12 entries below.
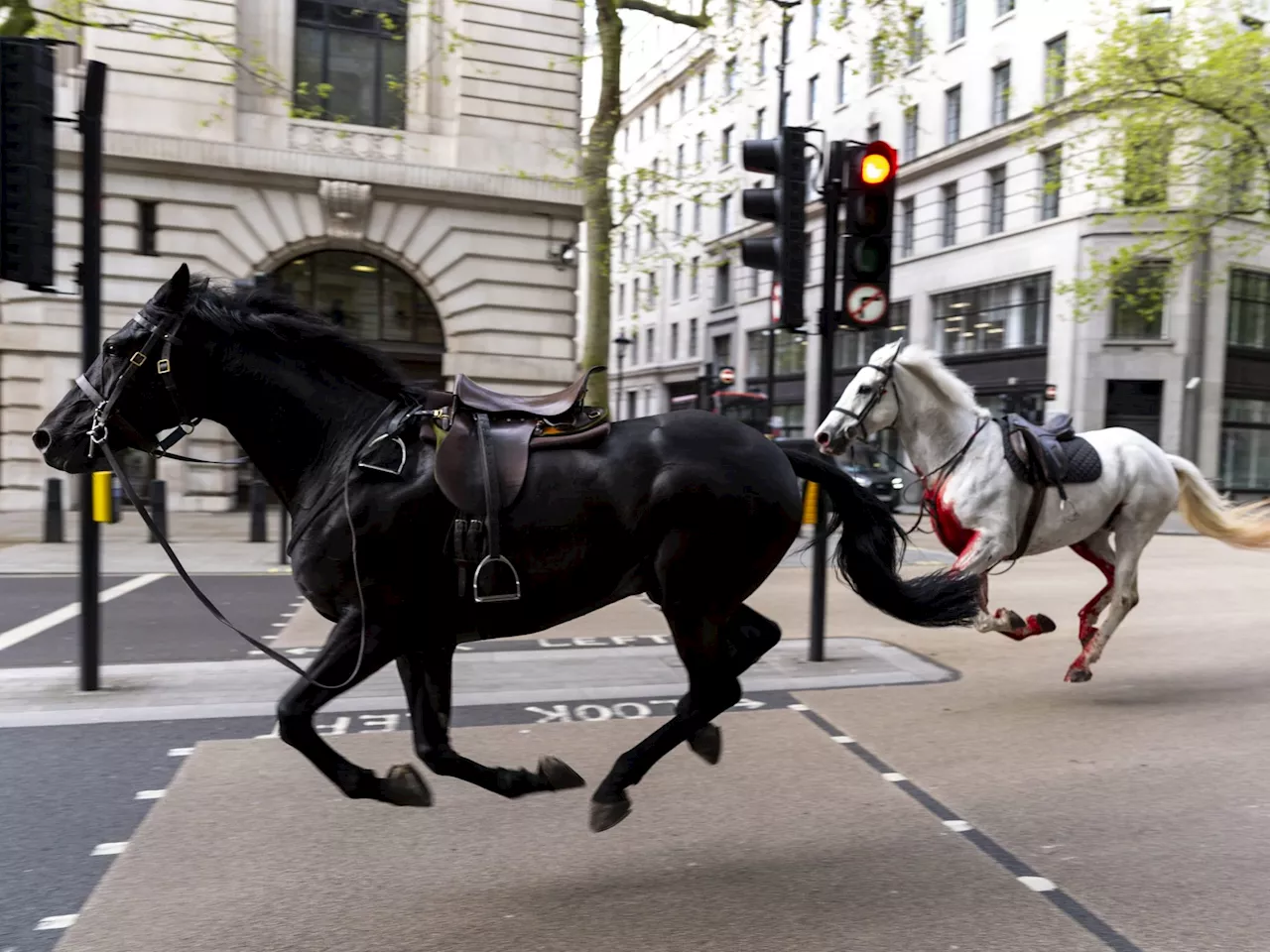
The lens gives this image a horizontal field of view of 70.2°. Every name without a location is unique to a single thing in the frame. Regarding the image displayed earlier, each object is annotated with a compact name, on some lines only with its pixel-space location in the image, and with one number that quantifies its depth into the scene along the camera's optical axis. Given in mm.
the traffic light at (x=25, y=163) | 5145
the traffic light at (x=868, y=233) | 6164
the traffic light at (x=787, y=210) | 6234
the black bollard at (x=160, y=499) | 13539
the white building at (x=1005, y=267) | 25938
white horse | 5734
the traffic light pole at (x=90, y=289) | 5500
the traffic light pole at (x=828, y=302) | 6258
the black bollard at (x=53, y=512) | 12891
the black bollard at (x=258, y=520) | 13719
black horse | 3166
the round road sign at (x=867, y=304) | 6277
